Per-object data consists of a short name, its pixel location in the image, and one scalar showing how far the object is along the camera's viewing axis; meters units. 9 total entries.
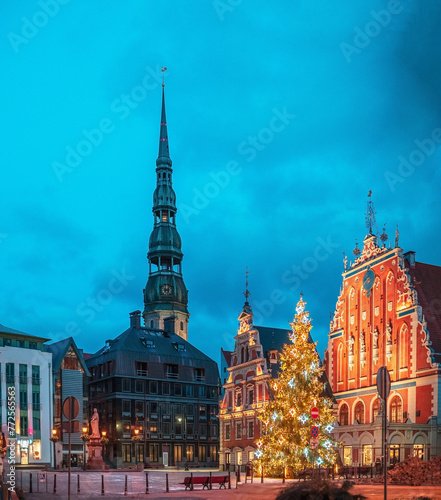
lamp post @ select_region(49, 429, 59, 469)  63.98
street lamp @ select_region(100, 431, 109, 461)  66.50
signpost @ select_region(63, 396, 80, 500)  16.33
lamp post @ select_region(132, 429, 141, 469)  71.81
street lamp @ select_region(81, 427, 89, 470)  58.28
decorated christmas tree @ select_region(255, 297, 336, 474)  39.09
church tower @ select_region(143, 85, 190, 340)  117.69
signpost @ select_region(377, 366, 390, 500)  13.94
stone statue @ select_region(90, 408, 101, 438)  60.69
